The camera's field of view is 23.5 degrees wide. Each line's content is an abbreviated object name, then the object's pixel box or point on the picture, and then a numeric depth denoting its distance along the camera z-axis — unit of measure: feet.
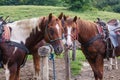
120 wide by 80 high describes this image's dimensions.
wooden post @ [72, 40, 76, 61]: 32.25
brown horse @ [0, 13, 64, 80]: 17.66
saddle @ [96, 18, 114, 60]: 23.07
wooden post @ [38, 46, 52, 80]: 15.90
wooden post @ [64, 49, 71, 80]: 24.46
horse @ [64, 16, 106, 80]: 22.45
